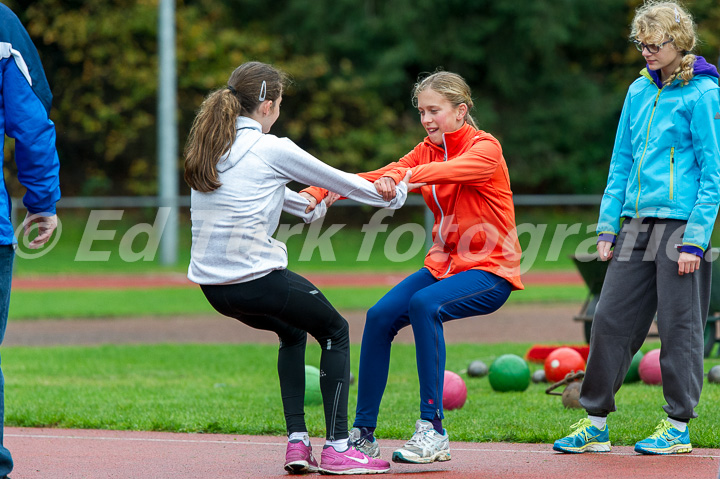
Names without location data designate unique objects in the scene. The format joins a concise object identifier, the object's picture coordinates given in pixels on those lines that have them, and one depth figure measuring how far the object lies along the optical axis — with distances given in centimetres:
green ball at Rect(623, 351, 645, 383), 1538
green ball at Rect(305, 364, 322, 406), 1423
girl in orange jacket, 977
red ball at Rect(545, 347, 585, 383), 1521
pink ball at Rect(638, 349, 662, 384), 1510
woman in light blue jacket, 979
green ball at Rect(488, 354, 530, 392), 1498
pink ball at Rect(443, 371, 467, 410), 1354
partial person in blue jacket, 837
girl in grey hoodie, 912
